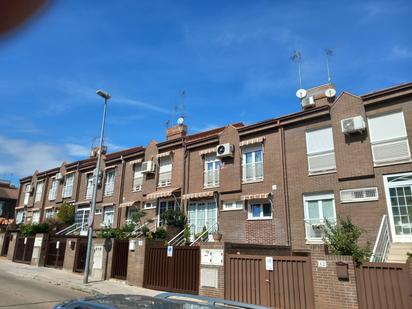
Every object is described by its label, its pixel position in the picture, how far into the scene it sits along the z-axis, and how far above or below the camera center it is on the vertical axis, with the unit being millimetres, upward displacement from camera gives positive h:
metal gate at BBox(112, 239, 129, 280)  16797 -111
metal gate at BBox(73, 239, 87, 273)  19281 -52
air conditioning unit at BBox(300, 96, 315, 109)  18438 +8056
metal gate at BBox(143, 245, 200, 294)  13727 -499
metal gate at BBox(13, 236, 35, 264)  23752 +337
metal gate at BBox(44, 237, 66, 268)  21016 +153
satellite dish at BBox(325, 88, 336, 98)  18469 +8504
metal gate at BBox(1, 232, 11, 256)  27922 +513
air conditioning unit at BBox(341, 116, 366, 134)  15133 +5721
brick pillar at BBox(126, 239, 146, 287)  15477 -302
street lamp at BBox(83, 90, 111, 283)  15852 +1741
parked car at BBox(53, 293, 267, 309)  3607 -491
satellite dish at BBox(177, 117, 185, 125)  26516 +10039
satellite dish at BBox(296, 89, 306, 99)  19734 +9049
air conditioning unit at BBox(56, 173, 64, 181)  31484 +6789
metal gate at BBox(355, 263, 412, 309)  9008 -651
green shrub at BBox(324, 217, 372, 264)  10273 +423
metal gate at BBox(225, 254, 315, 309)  10836 -734
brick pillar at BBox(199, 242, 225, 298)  12727 -560
